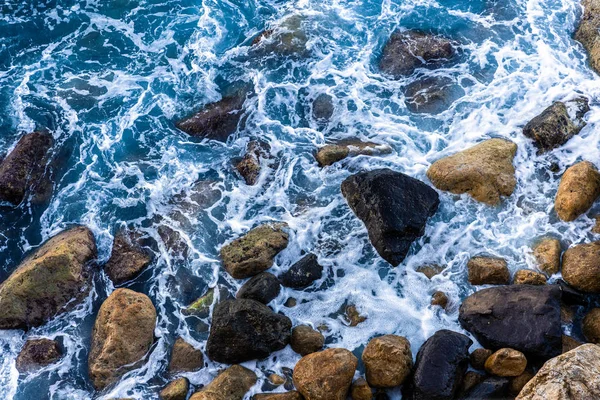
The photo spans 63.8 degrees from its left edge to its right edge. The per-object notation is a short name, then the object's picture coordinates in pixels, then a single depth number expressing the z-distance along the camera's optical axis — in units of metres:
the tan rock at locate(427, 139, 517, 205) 9.05
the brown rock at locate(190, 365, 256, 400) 6.88
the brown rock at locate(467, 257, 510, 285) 7.95
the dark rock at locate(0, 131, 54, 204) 9.86
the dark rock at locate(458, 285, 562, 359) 6.88
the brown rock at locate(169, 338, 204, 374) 7.54
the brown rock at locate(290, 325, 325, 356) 7.52
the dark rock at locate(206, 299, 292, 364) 7.38
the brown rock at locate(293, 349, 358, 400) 6.68
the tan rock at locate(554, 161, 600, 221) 8.52
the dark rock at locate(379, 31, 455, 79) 11.89
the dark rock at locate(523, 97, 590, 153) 9.70
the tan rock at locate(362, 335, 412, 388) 6.86
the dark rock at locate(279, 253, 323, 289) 8.40
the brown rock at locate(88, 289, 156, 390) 7.49
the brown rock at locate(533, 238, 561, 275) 7.94
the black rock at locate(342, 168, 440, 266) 8.45
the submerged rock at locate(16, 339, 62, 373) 7.75
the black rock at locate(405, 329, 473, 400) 6.61
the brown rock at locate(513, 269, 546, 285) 7.76
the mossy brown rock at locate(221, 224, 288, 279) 8.53
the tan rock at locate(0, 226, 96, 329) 8.13
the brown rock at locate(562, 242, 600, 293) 7.46
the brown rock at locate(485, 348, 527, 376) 6.71
